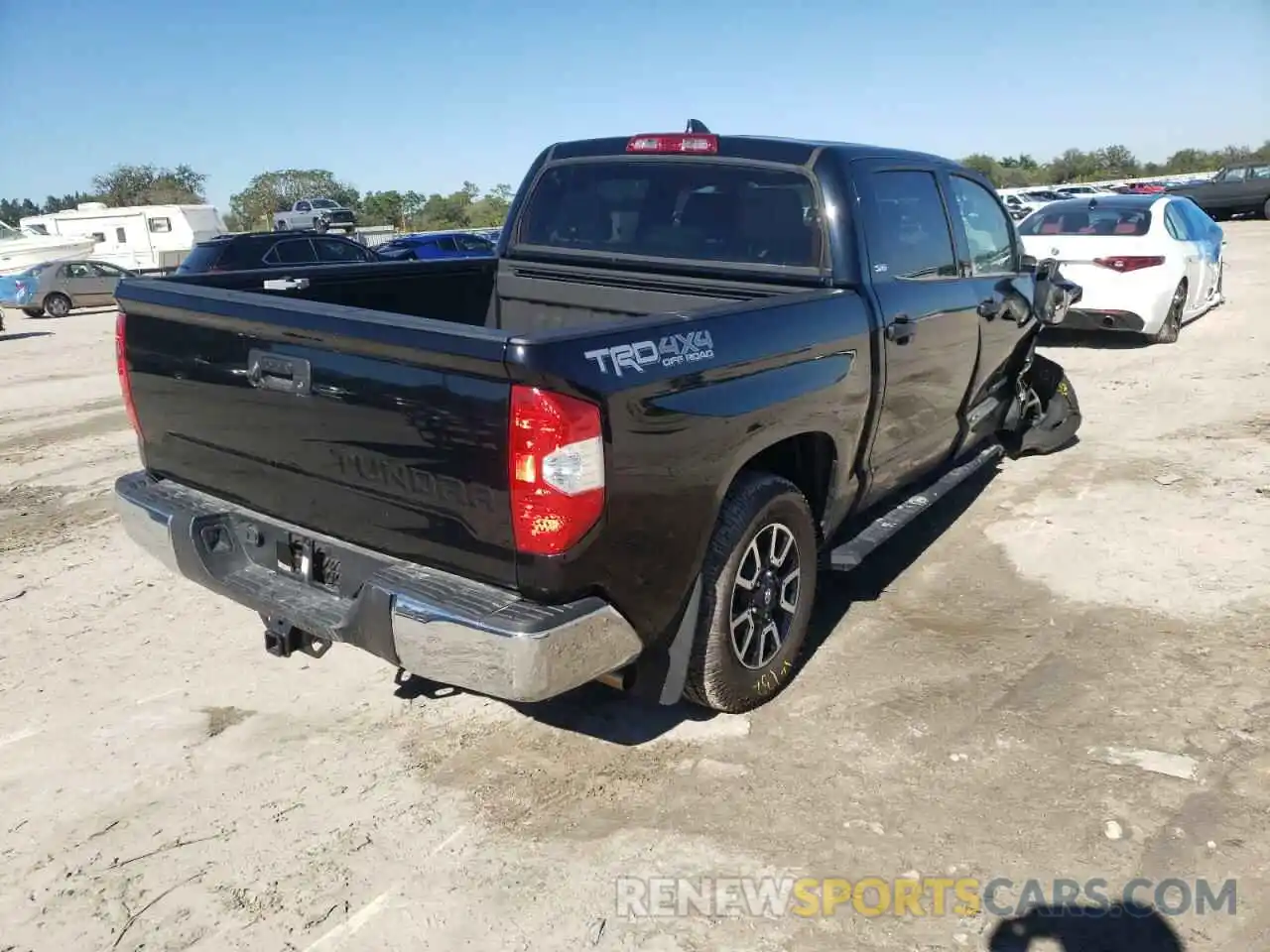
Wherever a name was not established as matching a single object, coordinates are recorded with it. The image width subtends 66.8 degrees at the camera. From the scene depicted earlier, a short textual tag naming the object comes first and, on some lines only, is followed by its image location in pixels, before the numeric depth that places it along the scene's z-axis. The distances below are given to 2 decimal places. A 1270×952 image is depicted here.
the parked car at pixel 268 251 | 13.53
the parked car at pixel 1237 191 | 30.91
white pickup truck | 36.28
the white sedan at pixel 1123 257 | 10.30
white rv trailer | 28.73
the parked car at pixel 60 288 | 21.27
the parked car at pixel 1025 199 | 29.97
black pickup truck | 2.60
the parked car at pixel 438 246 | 20.56
